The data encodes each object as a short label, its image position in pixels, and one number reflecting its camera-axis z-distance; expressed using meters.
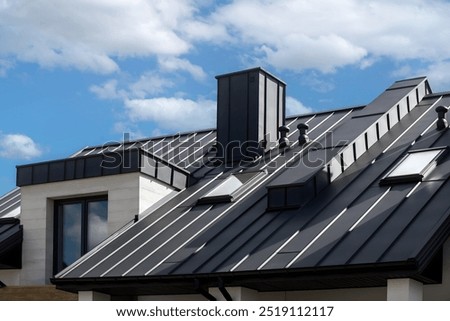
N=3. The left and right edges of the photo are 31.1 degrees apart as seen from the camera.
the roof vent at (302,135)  22.39
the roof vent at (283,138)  22.67
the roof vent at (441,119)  20.03
